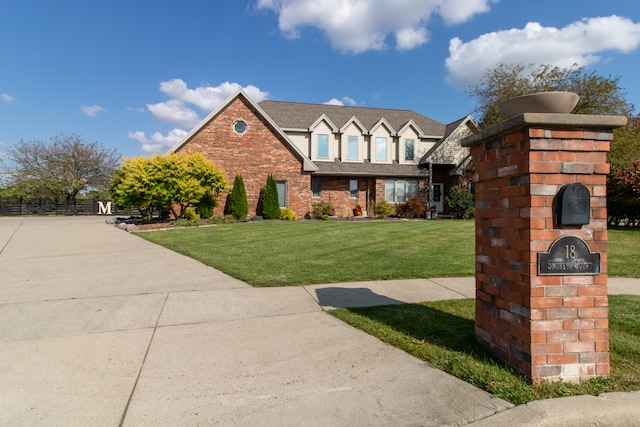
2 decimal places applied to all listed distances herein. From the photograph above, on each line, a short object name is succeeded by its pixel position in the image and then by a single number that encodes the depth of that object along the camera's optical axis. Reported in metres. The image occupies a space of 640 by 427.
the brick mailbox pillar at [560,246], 2.75
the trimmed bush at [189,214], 17.88
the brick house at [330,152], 19.73
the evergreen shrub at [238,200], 18.66
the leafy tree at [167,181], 16.31
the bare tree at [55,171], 34.81
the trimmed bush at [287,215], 19.42
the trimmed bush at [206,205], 18.12
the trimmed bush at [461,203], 21.14
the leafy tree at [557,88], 22.62
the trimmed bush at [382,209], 21.86
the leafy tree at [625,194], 14.43
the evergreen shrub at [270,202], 19.19
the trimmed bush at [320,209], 20.41
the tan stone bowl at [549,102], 2.86
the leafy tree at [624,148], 19.50
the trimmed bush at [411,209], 21.91
